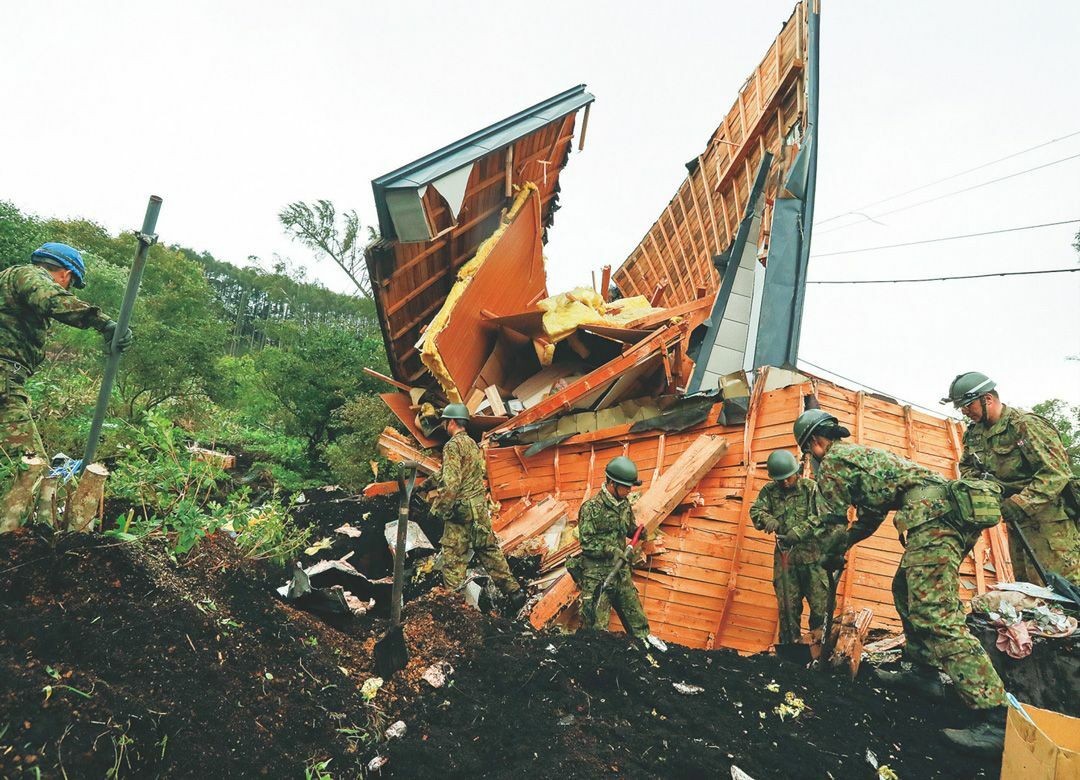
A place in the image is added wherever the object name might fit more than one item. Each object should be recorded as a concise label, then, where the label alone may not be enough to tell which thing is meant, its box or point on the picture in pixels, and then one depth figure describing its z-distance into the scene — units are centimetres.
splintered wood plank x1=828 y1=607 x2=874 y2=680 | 377
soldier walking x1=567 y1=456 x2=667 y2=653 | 482
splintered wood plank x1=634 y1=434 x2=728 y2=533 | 537
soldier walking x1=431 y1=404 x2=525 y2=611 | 575
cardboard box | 186
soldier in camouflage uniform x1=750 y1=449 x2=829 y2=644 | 441
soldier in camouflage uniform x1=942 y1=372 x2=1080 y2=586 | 400
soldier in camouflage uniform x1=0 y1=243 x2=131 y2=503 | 316
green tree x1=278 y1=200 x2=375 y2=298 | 2183
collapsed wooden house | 527
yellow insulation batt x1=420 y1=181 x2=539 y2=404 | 791
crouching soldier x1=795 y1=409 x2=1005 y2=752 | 303
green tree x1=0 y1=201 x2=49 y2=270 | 1230
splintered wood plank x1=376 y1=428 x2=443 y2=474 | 936
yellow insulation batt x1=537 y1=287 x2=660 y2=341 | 840
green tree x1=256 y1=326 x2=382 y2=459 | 1251
